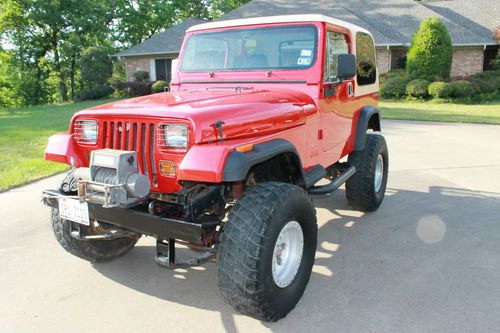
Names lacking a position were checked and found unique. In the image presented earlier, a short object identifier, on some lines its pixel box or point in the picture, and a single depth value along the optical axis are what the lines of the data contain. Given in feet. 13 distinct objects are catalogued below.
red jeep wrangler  9.03
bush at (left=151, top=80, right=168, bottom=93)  74.69
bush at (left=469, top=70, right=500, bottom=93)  65.62
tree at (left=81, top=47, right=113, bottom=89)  90.51
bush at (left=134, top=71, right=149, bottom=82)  87.92
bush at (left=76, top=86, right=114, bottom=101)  86.10
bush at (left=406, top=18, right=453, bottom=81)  64.54
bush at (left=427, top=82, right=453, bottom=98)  61.21
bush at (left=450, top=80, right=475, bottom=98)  61.77
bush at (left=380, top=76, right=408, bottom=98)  66.13
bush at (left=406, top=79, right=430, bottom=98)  62.80
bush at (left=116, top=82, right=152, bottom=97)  82.94
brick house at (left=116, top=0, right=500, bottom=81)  74.08
